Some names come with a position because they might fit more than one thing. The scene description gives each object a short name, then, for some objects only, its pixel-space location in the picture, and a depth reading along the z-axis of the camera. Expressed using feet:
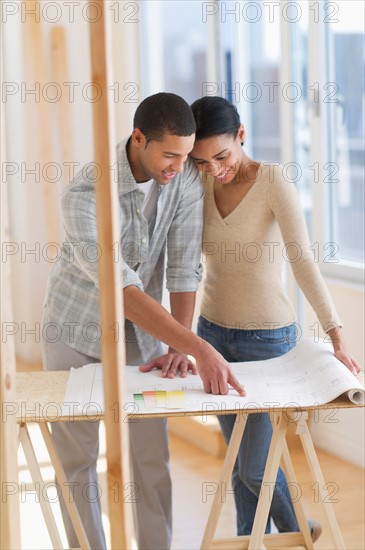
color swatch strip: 14.51
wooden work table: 14.46
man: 15.03
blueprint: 14.48
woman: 15.46
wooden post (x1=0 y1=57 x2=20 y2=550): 12.56
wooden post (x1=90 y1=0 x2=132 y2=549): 11.85
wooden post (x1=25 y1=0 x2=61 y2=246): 28.83
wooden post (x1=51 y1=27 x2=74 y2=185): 28.96
